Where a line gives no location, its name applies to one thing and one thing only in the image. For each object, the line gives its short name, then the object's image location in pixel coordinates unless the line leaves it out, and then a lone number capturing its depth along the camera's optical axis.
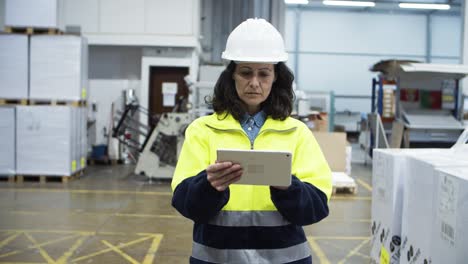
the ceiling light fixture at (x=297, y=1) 17.51
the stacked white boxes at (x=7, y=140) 8.64
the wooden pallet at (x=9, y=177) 8.80
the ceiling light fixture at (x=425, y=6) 17.67
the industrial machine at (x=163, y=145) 8.62
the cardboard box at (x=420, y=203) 2.28
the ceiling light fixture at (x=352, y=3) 16.16
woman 1.69
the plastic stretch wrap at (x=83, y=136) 9.43
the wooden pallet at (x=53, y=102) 8.70
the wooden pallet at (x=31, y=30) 8.64
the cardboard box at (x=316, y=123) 9.82
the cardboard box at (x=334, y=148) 9.23
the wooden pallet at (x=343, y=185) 8.15
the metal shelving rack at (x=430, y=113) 9.94
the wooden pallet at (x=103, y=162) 11.59
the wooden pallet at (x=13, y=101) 8.66
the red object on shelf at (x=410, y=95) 10.88
